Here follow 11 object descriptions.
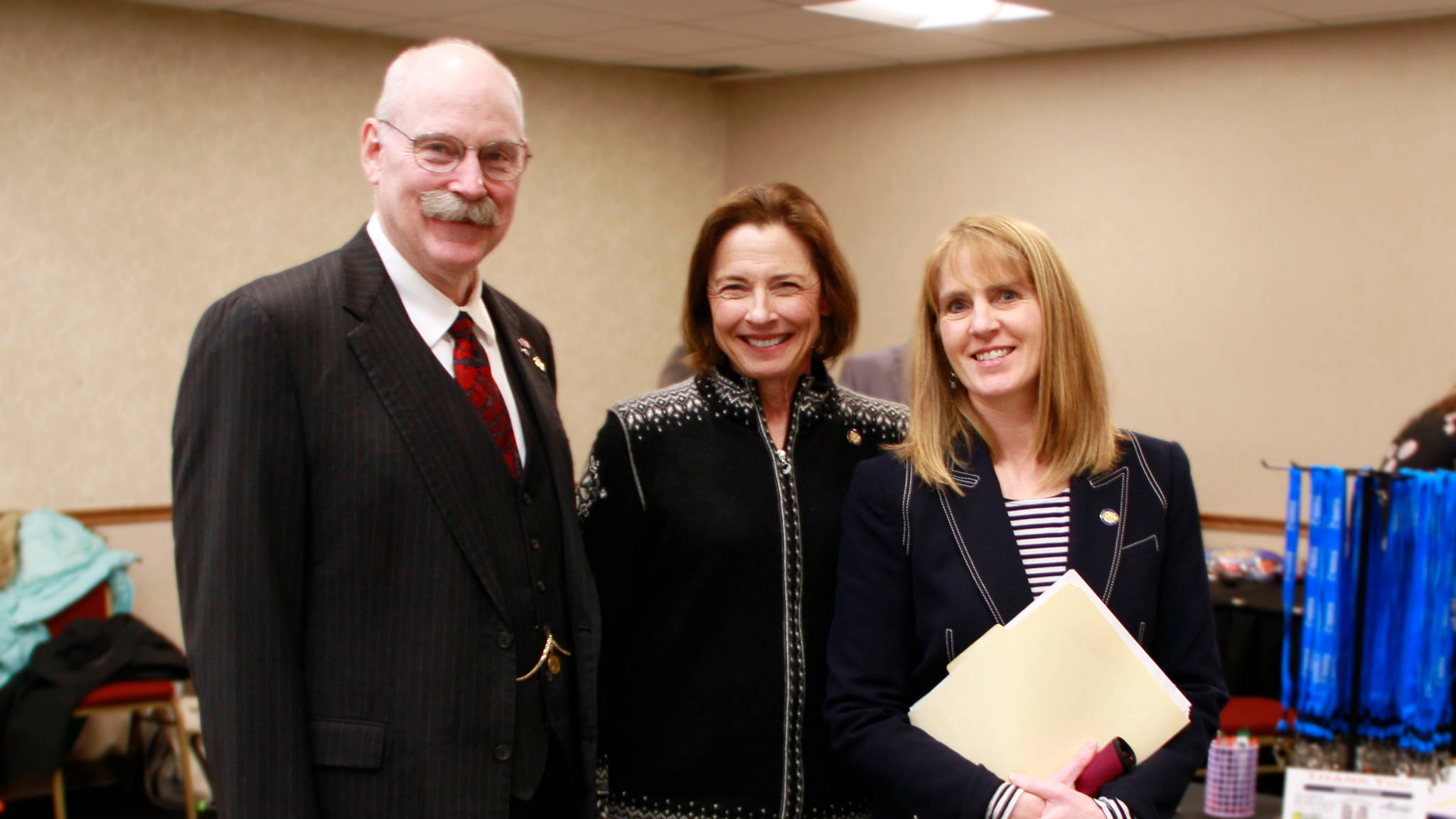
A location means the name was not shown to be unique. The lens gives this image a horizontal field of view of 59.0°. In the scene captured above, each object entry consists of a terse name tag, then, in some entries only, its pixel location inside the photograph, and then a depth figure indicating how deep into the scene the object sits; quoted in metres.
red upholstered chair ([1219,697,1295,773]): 3.65
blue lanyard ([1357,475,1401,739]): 2.29
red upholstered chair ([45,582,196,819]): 4.35
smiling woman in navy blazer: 1.70
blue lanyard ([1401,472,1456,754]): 2.28
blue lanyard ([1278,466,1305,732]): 2.37
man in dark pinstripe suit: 1.46
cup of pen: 2.48
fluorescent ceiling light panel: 5.19
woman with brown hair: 1.84
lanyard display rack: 2.29
